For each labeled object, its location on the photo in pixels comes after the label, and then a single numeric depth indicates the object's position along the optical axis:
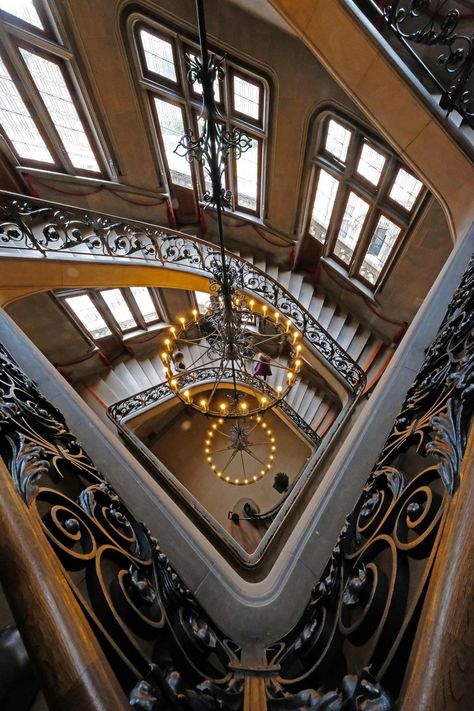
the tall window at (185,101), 5.79
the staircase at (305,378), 7.47
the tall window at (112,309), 7.55
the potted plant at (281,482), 7.73
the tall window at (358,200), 5.74
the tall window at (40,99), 5.02
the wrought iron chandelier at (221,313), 2.13
